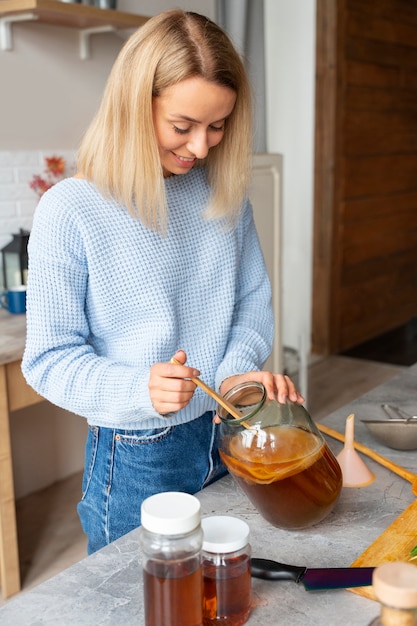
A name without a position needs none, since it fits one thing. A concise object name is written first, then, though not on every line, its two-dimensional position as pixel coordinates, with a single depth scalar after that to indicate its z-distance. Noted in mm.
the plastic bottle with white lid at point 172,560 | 694
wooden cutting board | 891
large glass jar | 898
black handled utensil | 839
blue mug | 2318
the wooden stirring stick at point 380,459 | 1130
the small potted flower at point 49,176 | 2646
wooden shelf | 2350
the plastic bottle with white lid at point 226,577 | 776
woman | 1114
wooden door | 4223
